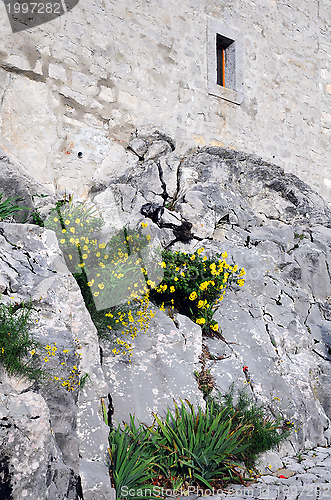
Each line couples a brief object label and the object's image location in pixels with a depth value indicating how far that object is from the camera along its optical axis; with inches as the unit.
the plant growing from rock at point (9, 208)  161.9
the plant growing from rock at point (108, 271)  148.2
